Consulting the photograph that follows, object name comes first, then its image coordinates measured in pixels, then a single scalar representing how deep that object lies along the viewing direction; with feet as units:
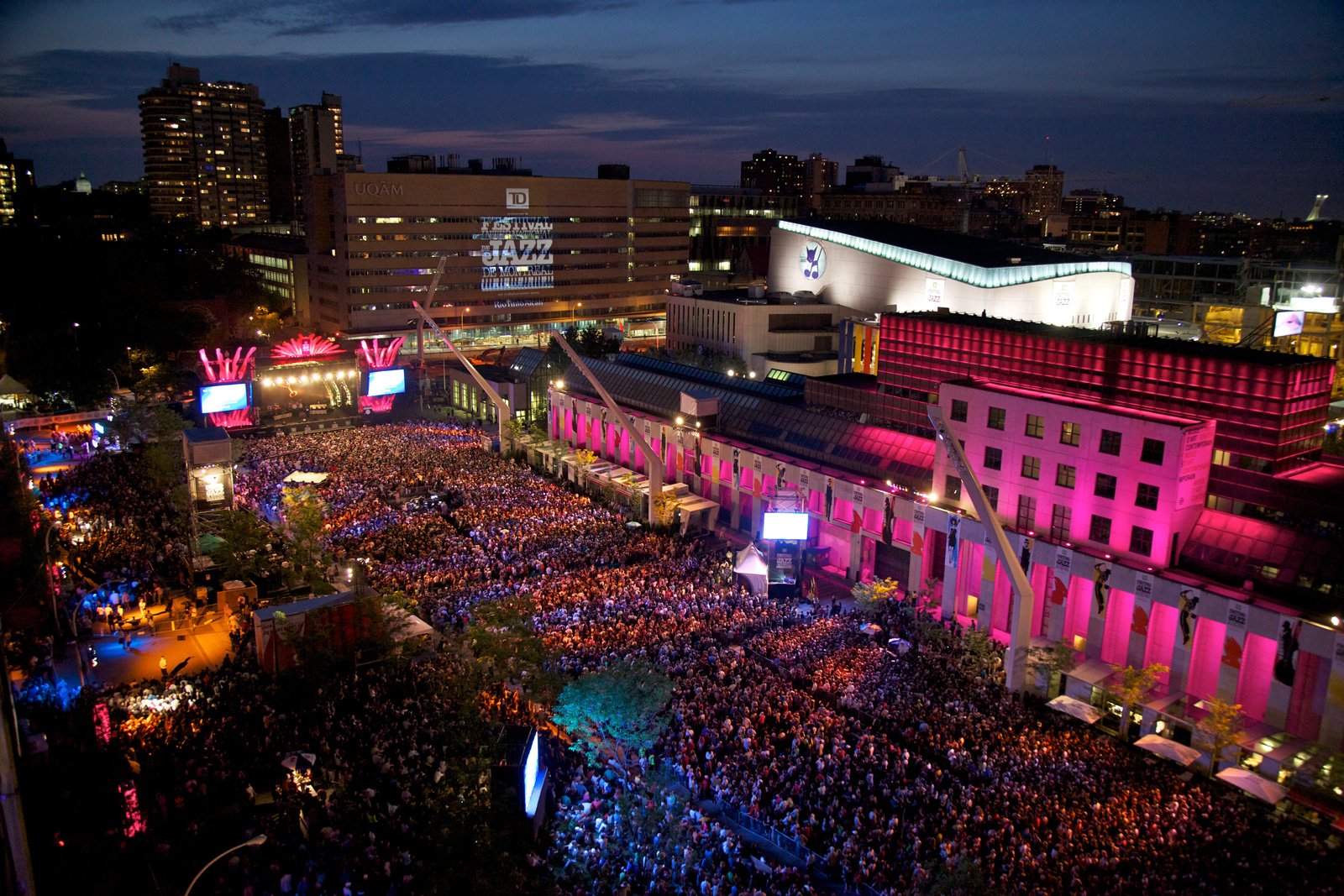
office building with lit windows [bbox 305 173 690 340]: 356.59
